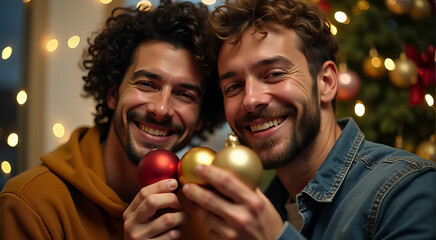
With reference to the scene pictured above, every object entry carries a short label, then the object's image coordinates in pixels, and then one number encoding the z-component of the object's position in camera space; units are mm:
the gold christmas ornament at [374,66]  2473
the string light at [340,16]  2023
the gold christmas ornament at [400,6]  2377
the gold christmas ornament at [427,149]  2127
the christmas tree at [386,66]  2359
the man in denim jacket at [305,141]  1061
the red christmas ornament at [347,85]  2350
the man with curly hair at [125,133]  1329
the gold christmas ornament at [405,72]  2305
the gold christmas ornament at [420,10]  2404
